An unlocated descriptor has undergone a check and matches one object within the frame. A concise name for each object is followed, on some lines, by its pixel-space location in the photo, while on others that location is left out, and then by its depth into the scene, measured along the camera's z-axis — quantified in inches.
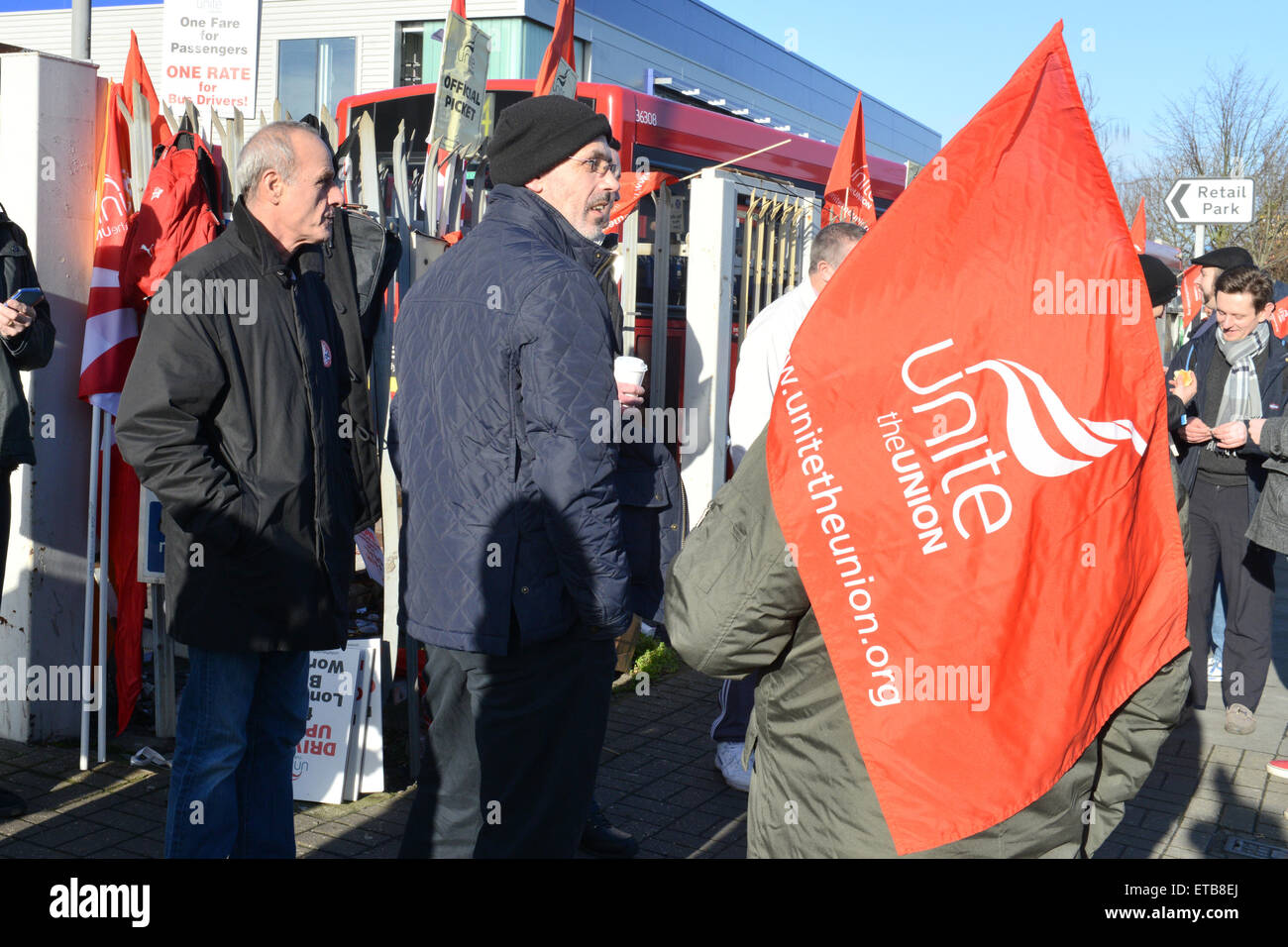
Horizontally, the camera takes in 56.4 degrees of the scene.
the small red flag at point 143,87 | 206.7
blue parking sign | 187.3
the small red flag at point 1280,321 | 258.1
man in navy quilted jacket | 106.6
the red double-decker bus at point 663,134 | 388.8
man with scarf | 232.8
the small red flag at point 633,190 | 240.4
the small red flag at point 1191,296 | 466.0
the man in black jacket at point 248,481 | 120.2
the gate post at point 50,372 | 195.2
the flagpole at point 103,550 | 188.1
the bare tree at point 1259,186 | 987.9
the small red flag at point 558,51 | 267.3
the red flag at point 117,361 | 190.5
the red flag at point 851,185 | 289.7
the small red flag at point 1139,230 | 464.2
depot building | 889.6
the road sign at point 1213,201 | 419.5
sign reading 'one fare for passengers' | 261.6
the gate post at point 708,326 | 248.8
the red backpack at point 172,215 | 182.1
